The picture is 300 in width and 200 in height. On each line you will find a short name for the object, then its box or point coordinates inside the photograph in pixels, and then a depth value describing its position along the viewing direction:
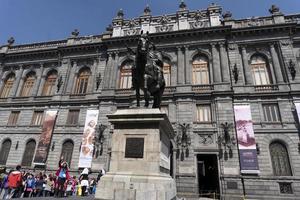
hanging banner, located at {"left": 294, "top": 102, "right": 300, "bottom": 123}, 17.89
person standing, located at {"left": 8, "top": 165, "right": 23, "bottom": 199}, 9.56
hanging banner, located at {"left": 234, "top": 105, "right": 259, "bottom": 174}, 17.05
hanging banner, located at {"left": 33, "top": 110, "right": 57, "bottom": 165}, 21.38
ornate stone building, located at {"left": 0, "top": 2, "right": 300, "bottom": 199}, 17.69
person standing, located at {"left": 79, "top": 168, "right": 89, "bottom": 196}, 13.11
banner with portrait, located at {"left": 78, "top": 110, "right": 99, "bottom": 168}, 20.22
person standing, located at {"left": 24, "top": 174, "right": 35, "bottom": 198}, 12.24
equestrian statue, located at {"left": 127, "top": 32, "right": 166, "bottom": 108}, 7.76
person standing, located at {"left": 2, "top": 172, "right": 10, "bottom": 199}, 9.82
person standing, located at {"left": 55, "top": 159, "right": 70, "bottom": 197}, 10.11
